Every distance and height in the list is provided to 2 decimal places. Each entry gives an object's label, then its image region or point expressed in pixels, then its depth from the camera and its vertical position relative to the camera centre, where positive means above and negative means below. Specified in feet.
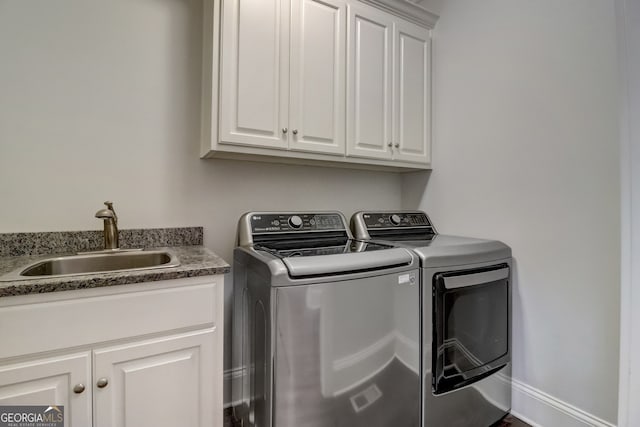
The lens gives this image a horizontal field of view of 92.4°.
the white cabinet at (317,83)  4.82 +2.33
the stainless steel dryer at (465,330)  4.45 -1.81
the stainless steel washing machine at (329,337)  3.52 -1.55
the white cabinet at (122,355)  2.89 -1.50
